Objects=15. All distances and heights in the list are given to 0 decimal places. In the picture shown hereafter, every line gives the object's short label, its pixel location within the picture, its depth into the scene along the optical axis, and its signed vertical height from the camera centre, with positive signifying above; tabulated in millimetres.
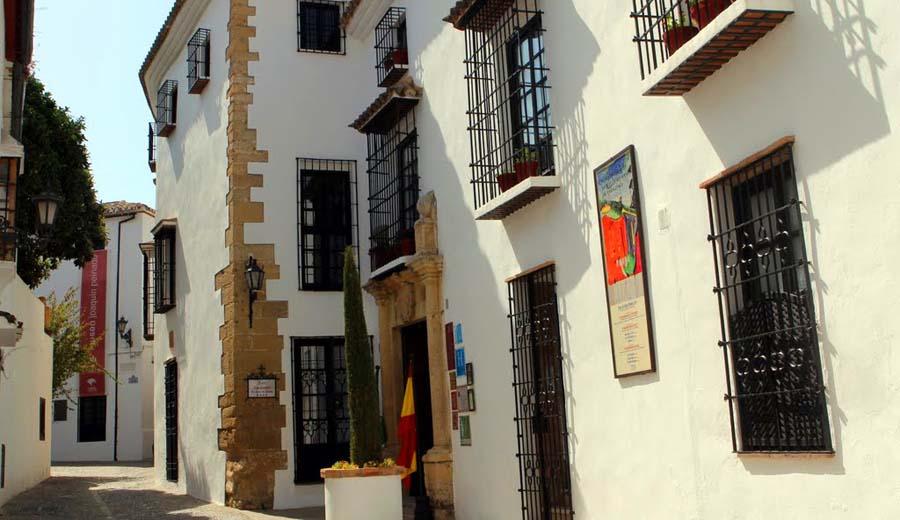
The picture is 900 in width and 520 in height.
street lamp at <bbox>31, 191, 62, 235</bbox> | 11023 +2660
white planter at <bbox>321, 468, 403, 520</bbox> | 9109 -555
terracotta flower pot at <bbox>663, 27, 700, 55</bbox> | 6094 +2287
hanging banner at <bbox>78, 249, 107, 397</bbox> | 31969 +4357
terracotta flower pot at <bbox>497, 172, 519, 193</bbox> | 8758 +2123
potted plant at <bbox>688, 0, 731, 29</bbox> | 5820 +2332
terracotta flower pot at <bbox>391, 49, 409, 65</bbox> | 11750 +4361
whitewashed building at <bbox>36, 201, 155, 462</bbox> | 31141 +2822
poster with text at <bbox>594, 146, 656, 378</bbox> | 6836 +1071
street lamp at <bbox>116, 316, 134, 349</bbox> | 31766 +3642
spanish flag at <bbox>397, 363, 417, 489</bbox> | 10797 -18
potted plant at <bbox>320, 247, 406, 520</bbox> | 9133 -214
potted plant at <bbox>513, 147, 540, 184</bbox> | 8492 +2187
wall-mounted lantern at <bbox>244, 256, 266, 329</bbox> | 12422 +2006
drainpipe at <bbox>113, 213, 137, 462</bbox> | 30969 +3691
